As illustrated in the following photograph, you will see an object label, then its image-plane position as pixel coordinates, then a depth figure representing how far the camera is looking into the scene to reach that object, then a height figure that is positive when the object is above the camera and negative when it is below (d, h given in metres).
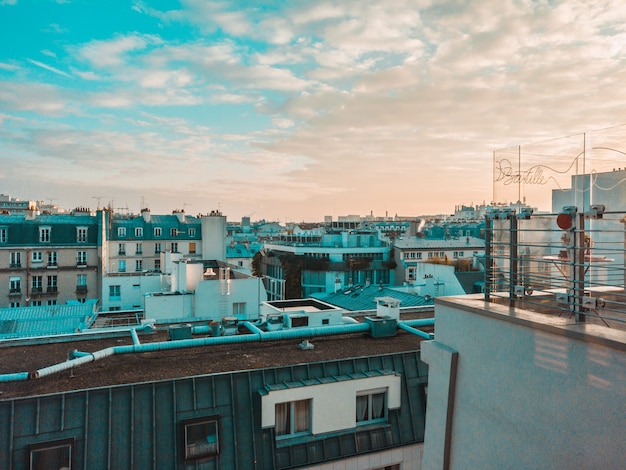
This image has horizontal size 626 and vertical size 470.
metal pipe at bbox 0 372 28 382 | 8.12 -2.40
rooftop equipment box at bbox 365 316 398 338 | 11.92 -2.31
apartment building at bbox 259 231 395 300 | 50.69 -3.27
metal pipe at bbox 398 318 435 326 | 13.06 -2.40
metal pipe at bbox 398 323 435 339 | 11.19 -2.39
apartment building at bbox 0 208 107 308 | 37.00 -1.99
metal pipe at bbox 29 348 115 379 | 8.29 -2.36
